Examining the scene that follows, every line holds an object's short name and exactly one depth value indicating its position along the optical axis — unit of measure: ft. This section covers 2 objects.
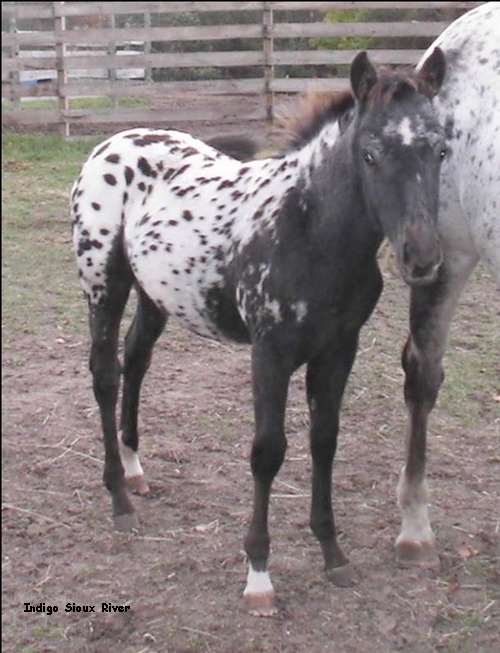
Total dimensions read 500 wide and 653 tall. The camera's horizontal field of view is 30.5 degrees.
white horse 10.13
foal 8.33
